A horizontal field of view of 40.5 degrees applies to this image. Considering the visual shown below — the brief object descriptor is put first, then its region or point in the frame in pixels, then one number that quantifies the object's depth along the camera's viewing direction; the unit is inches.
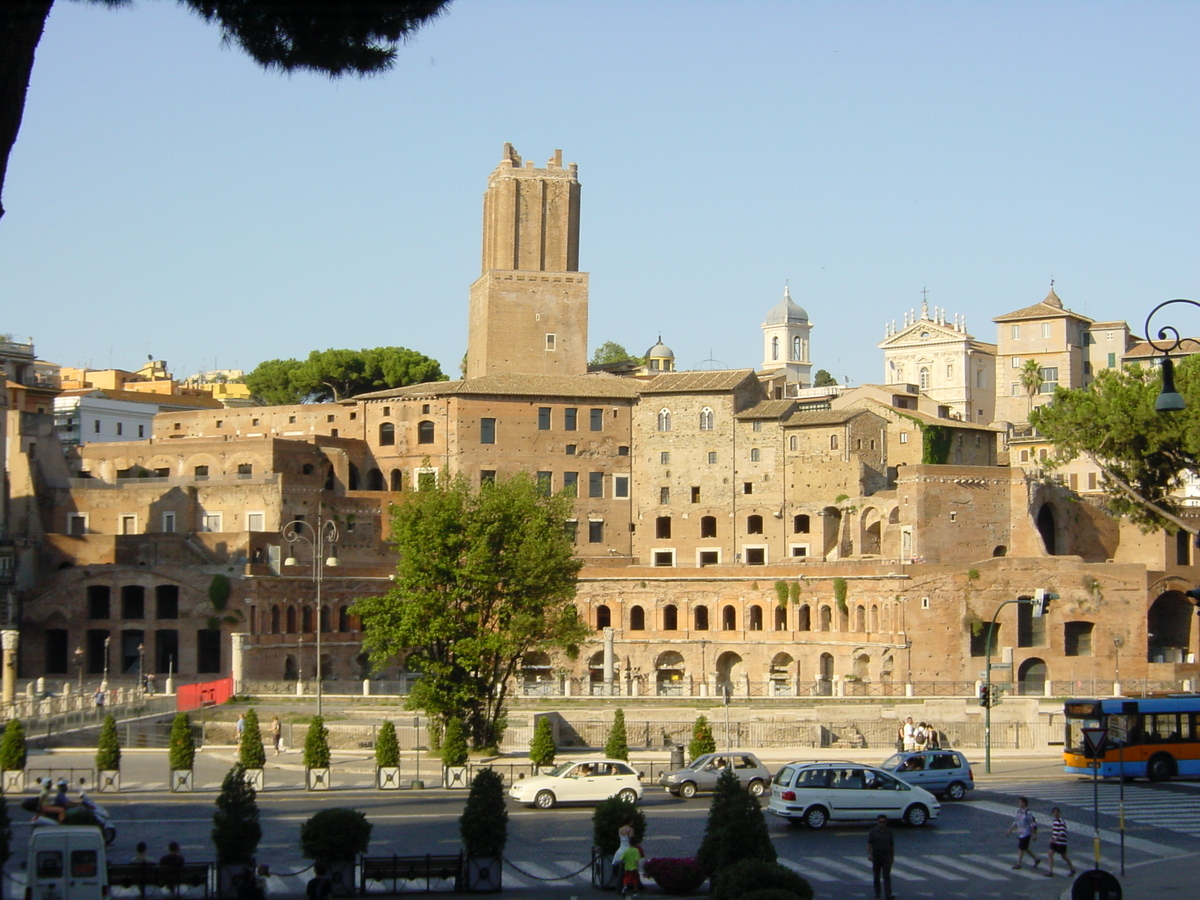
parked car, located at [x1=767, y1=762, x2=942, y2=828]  1141.1
